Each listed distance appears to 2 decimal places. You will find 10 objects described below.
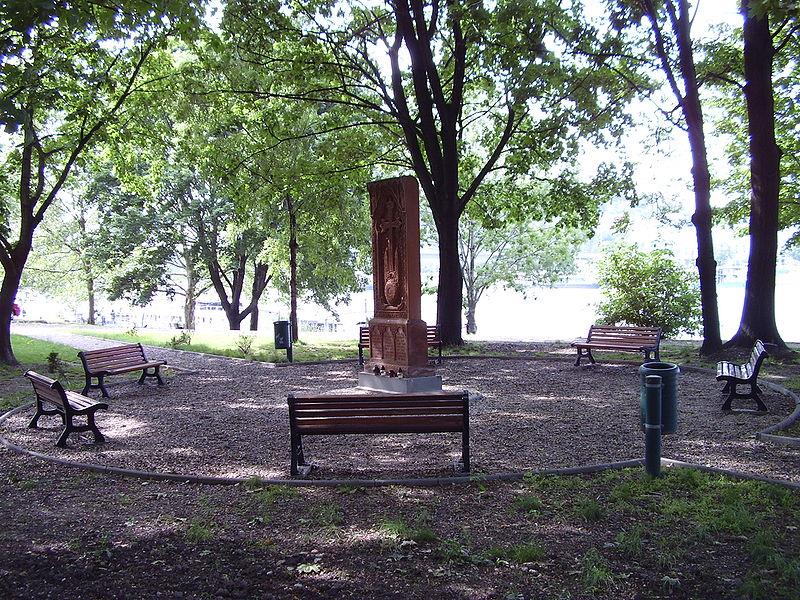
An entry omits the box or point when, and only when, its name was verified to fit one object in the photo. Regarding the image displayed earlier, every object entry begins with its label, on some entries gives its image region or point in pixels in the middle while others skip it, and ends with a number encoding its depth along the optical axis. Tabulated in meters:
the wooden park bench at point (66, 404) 7.59
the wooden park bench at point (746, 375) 8.95
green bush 20.48
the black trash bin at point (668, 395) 6.72
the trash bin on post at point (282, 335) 15.97
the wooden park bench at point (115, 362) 11.09
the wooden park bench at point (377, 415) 6.39
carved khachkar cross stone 10.54
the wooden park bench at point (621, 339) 13.39
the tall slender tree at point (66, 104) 13.23
